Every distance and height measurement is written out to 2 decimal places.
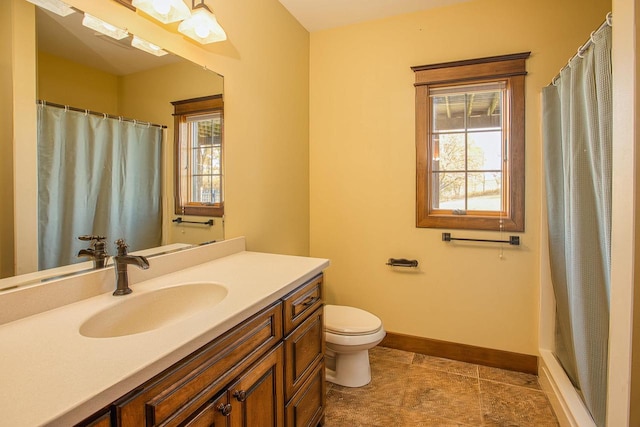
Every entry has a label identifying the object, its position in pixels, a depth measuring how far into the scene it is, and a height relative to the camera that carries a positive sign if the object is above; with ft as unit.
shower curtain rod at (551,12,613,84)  3.91 +2.31
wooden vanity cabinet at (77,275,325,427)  2.38 -1.63
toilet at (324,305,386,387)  6.34 -2.60
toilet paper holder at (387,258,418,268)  8.08 -1.34
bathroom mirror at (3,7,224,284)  3.56 +1.74
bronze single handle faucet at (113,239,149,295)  3.70 -0.66
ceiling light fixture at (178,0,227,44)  4.79 +2.81
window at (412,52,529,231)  7.18 +1.55
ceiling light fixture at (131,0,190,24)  4.23 +2.73
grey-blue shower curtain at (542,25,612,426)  4.12 -0.06
